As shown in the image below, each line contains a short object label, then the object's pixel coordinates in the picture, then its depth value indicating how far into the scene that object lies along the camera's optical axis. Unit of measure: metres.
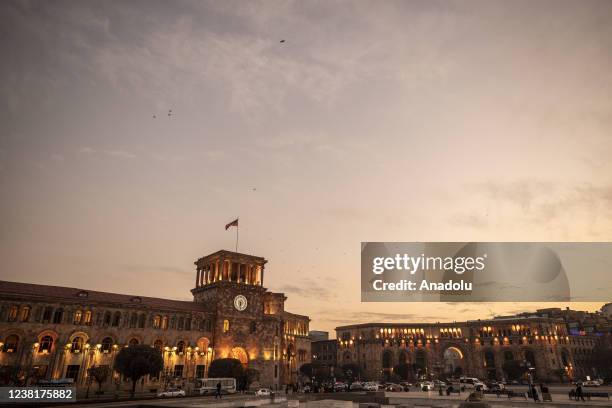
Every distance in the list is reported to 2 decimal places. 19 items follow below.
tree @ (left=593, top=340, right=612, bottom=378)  112.38
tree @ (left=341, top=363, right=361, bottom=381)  113.09
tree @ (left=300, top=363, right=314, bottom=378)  97.56
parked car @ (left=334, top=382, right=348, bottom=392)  67.90
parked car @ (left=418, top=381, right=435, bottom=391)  63.16
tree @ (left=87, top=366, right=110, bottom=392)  48.31
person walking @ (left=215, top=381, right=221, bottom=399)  44.90
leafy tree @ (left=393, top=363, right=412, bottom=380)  114.88
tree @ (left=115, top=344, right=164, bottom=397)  48.81
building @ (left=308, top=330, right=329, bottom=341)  173.52
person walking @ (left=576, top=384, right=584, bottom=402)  36.91
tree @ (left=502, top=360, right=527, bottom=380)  100.81
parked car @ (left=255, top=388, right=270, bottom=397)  52.09
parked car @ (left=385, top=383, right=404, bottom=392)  68.34
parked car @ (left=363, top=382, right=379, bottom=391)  68.92
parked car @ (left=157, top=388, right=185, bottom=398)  49.65
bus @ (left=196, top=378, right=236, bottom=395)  56.47
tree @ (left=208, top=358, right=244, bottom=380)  61.20
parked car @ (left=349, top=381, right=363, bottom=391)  71.39
